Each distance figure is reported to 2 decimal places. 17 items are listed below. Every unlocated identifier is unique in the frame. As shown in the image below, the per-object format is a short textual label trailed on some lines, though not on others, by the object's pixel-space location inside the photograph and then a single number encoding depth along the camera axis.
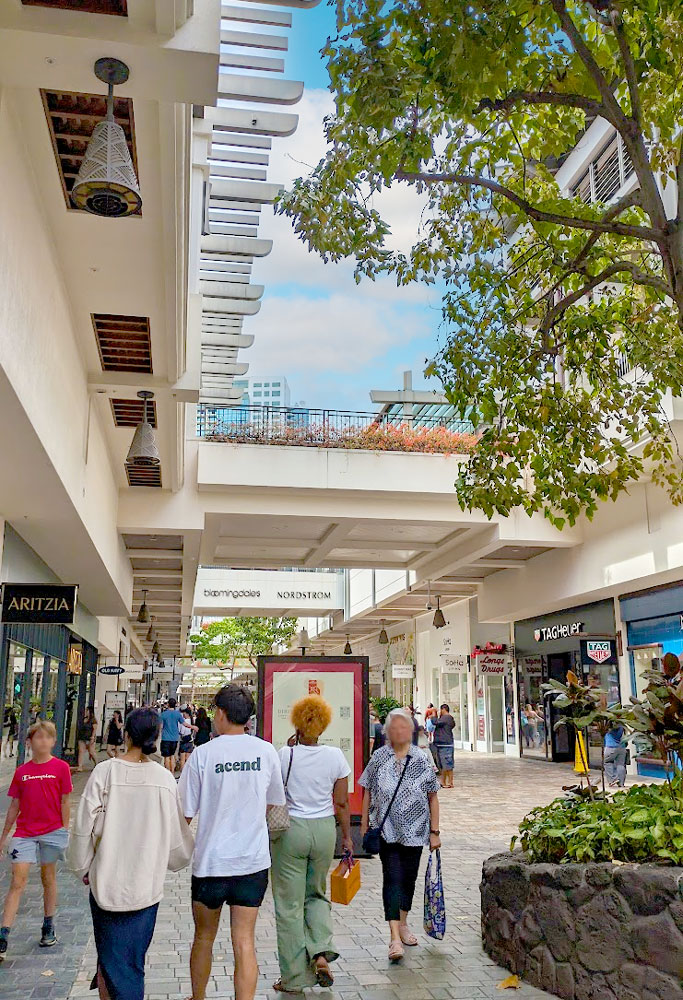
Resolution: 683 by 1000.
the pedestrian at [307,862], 5.18
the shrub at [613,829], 5.11
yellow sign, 15.60
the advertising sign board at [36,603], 10.34
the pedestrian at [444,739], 17.11
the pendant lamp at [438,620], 22.20
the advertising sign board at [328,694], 9.12
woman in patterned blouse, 5.93
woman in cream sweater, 3.93
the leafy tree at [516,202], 4.94
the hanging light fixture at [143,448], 9.30
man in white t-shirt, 4.42
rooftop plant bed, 16.55
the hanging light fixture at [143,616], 20.13
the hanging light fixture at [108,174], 4.36
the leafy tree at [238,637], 51.22
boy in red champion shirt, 6.11
